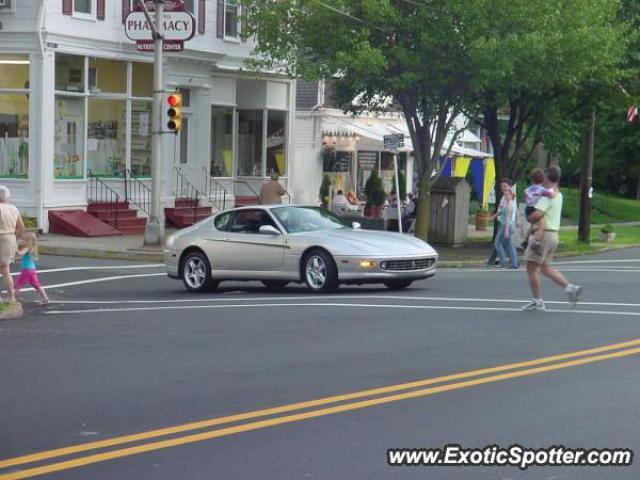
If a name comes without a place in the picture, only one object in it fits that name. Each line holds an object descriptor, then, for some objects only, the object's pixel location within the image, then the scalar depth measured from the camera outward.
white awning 45.72
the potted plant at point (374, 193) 41.77
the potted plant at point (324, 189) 43.82
